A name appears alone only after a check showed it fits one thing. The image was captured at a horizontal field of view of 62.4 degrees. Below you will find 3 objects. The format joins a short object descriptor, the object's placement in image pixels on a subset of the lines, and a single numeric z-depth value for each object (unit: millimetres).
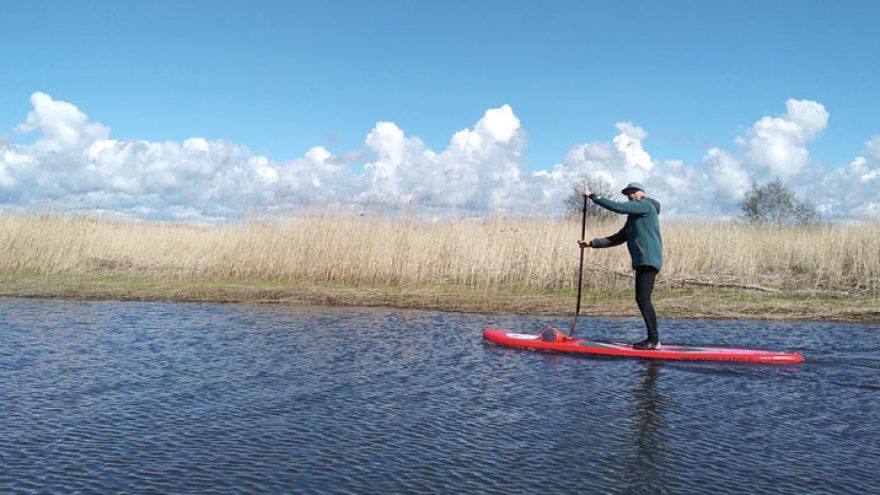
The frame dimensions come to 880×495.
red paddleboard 8695
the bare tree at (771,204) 31641
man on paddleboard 9109
